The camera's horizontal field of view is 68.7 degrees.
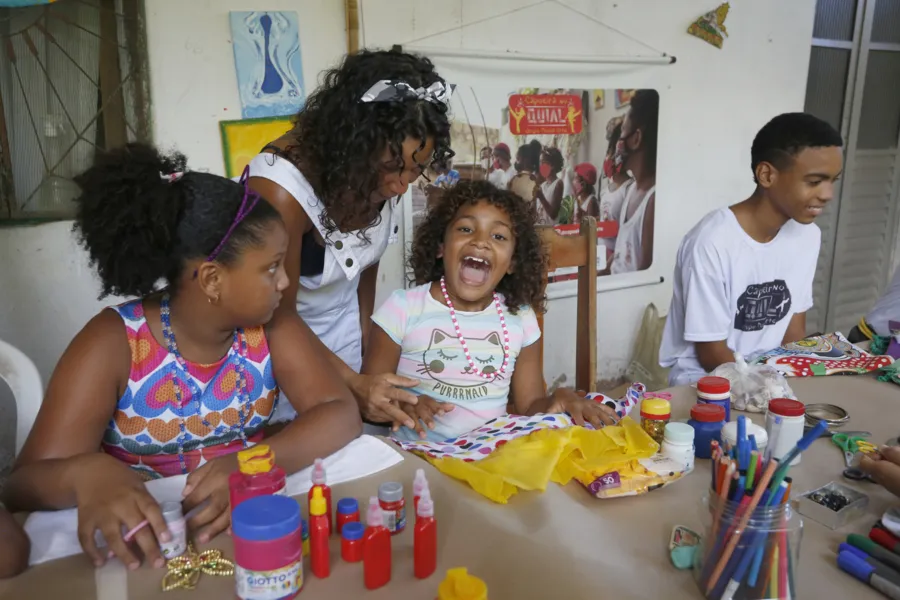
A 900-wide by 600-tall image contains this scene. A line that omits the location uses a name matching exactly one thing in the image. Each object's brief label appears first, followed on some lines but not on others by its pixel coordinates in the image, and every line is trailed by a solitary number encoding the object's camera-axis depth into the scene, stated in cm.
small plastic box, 105
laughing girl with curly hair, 177
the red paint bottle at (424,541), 88
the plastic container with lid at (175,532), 90
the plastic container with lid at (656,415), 127
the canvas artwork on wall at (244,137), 252
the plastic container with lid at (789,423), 124
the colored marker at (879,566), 88
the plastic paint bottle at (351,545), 91
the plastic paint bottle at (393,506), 96
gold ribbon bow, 86
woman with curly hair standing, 146
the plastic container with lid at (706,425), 128
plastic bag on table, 149
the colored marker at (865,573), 87
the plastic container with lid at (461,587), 72
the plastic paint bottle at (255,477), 90
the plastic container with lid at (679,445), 117
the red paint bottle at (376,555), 85
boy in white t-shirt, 205
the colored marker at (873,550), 91
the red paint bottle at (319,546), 88
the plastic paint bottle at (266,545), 77
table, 86
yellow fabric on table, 110
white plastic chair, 138
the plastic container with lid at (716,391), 138
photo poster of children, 304
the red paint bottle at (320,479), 93
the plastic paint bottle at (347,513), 96
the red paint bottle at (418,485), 93
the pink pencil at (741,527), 82
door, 413
